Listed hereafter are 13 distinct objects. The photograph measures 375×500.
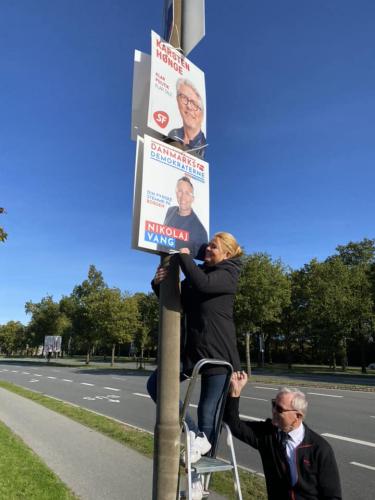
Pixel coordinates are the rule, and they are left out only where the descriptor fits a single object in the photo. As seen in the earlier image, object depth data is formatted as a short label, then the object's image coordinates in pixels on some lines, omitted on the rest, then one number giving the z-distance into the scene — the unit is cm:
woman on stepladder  274
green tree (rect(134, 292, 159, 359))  4300
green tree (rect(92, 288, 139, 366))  4362
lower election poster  286
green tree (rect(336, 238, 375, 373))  3566
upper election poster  315
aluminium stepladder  242
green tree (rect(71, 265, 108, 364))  4509
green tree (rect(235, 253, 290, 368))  2761
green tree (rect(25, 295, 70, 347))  6656
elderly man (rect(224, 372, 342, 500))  266
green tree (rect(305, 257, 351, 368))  3644
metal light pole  255
